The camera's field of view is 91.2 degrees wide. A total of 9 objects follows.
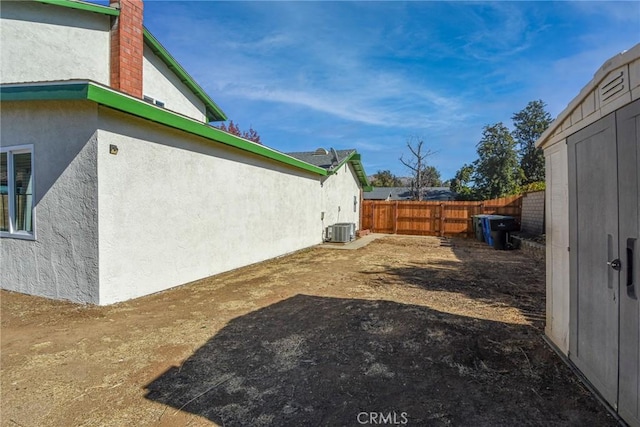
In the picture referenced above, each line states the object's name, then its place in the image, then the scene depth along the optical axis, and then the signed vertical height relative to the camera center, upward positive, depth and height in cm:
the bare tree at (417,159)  2905 +544
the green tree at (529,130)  3494 +1035
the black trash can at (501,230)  1214 -50
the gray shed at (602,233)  208 -12
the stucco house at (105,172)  462 +78
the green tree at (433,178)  3406 +533
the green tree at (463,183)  3102 +355
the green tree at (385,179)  4831 +598
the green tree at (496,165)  2980 +515
